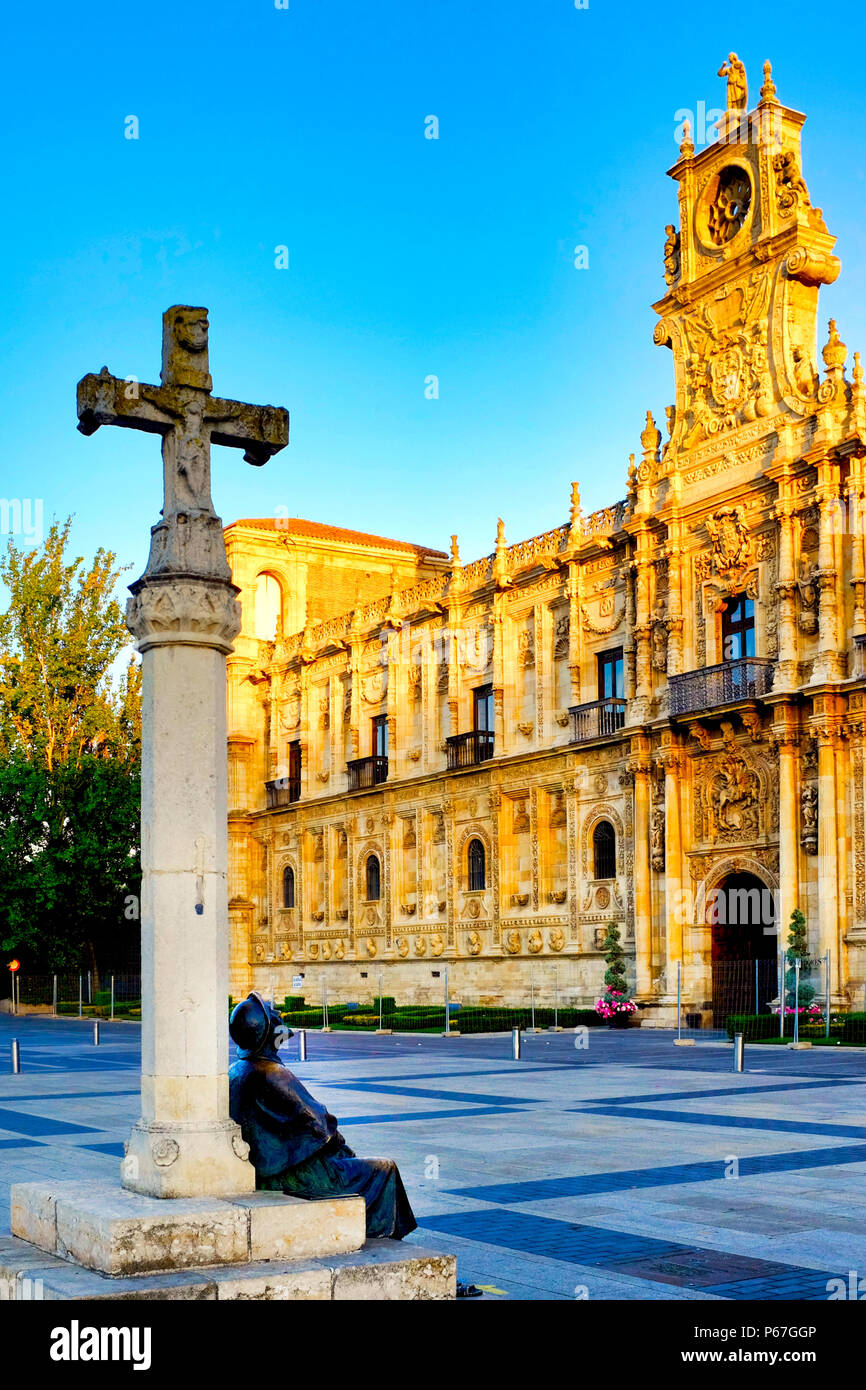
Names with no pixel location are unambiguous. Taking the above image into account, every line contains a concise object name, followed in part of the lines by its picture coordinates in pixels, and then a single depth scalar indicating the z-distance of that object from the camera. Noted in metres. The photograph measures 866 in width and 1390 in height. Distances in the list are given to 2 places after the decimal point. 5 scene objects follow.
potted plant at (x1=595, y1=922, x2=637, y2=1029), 35.44
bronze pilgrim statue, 7.11
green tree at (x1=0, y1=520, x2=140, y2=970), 51.16
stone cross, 7.06
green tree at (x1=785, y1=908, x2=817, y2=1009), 30.23
